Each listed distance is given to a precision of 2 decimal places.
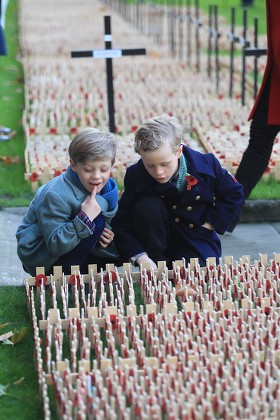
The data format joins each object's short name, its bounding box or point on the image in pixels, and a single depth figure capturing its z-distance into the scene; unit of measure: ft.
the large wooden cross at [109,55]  59.31
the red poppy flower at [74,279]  34.09
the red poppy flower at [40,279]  34.22
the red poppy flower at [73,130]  64.39
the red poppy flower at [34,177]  50.70
